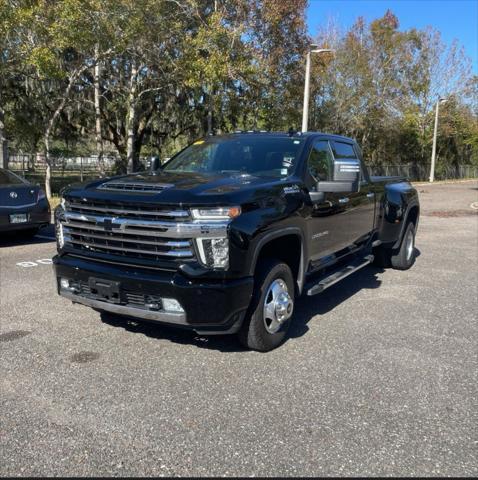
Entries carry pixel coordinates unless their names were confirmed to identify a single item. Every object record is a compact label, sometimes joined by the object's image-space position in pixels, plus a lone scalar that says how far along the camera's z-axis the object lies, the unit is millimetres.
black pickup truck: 3875
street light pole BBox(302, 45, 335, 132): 20750
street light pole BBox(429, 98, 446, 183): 41891
